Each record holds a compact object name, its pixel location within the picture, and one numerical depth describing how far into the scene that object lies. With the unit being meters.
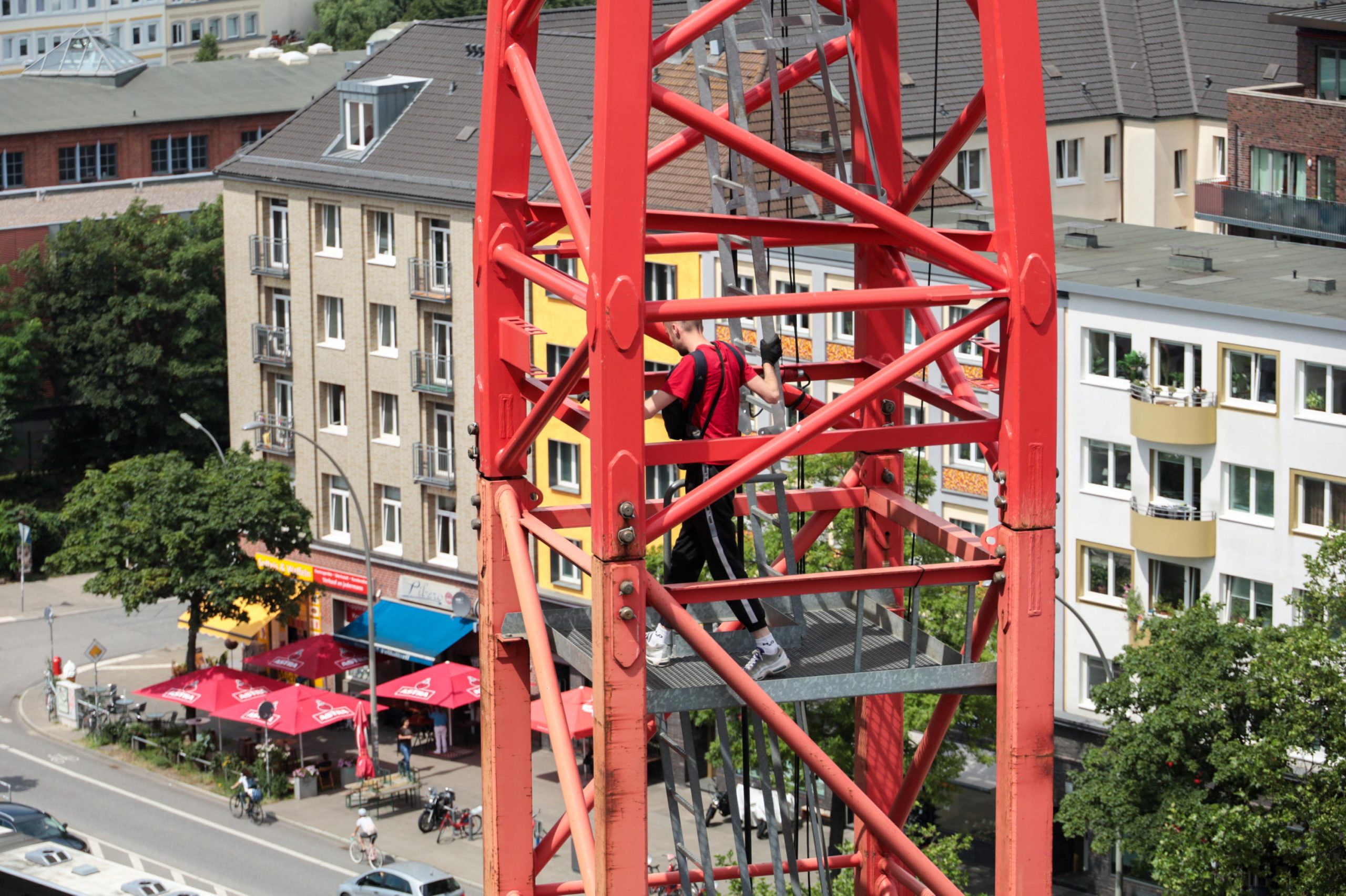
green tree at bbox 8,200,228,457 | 100.50
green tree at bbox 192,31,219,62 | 177.62
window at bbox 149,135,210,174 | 118.06
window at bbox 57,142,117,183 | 114.81
